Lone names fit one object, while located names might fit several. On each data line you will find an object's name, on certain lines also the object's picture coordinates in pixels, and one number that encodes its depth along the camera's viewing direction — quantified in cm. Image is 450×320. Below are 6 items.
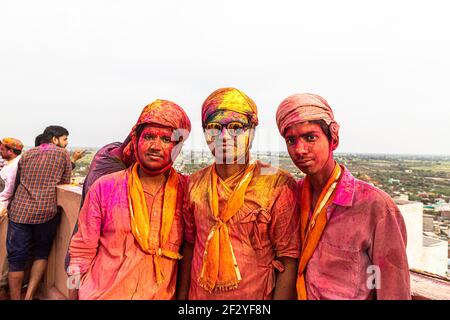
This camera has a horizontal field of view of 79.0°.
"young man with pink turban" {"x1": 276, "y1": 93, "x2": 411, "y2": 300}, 157
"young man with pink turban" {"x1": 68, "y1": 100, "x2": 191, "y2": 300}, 193
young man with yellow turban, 185
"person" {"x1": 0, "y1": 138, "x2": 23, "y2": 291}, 411
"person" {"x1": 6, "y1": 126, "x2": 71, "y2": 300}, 381
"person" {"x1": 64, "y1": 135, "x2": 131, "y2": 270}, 254
